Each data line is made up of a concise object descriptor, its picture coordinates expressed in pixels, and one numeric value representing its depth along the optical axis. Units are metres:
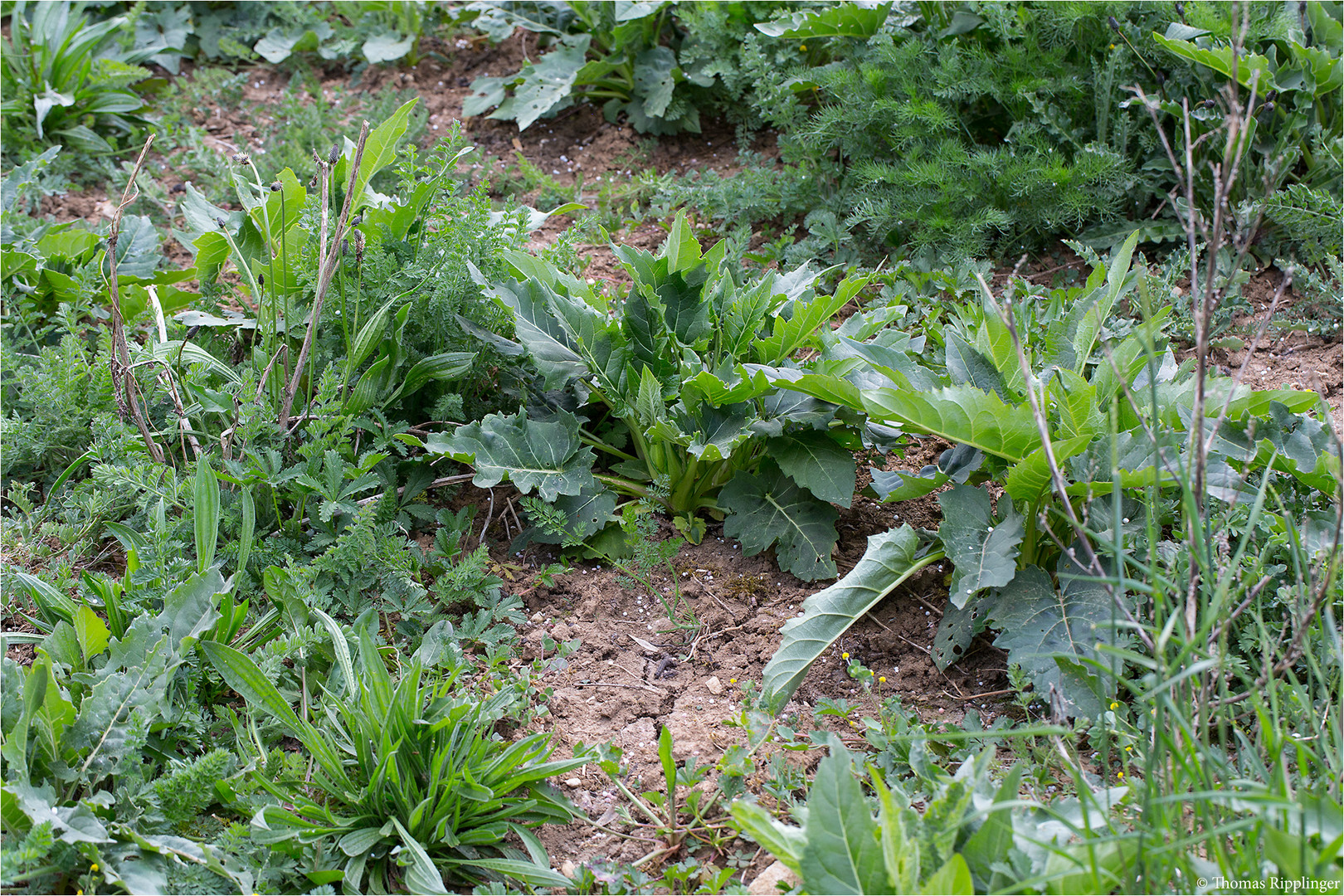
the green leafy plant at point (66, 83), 4.04
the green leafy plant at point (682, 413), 2.44
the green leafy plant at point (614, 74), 4.14
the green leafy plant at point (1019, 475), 2.06
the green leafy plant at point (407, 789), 1.80
